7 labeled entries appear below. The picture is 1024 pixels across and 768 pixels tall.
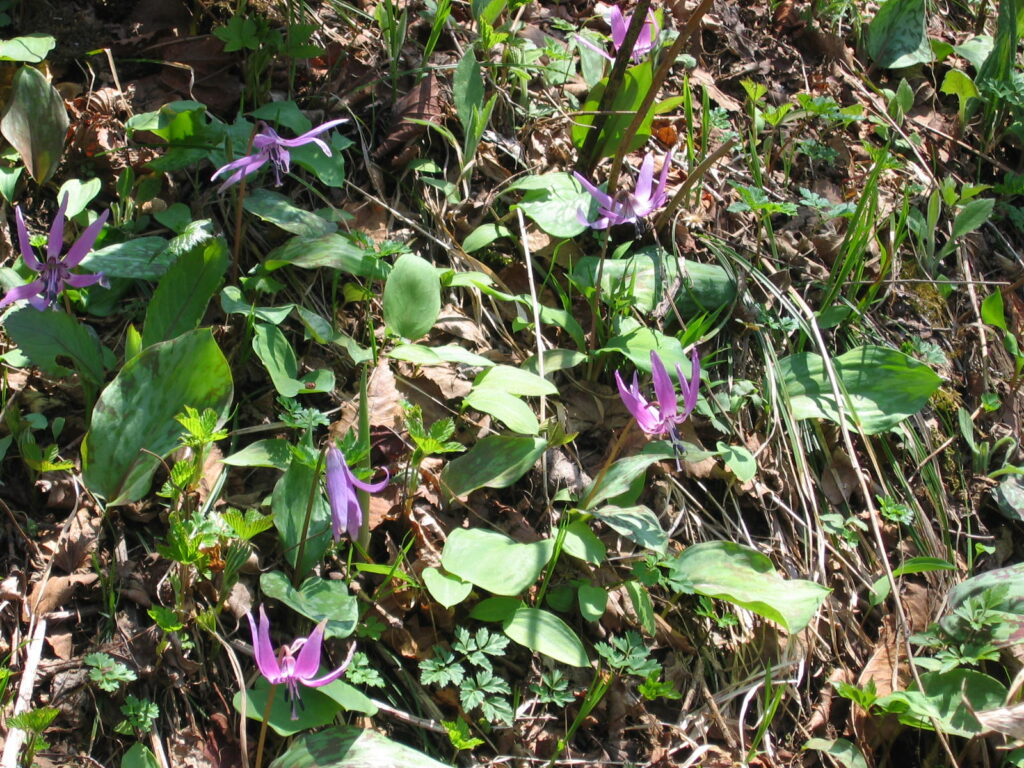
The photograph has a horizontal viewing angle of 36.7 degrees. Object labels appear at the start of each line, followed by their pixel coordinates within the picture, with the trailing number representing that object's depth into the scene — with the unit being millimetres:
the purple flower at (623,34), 1153
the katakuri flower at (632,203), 1018
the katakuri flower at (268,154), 965
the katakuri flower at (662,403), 909
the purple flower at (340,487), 865
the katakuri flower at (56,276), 915
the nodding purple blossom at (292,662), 815
